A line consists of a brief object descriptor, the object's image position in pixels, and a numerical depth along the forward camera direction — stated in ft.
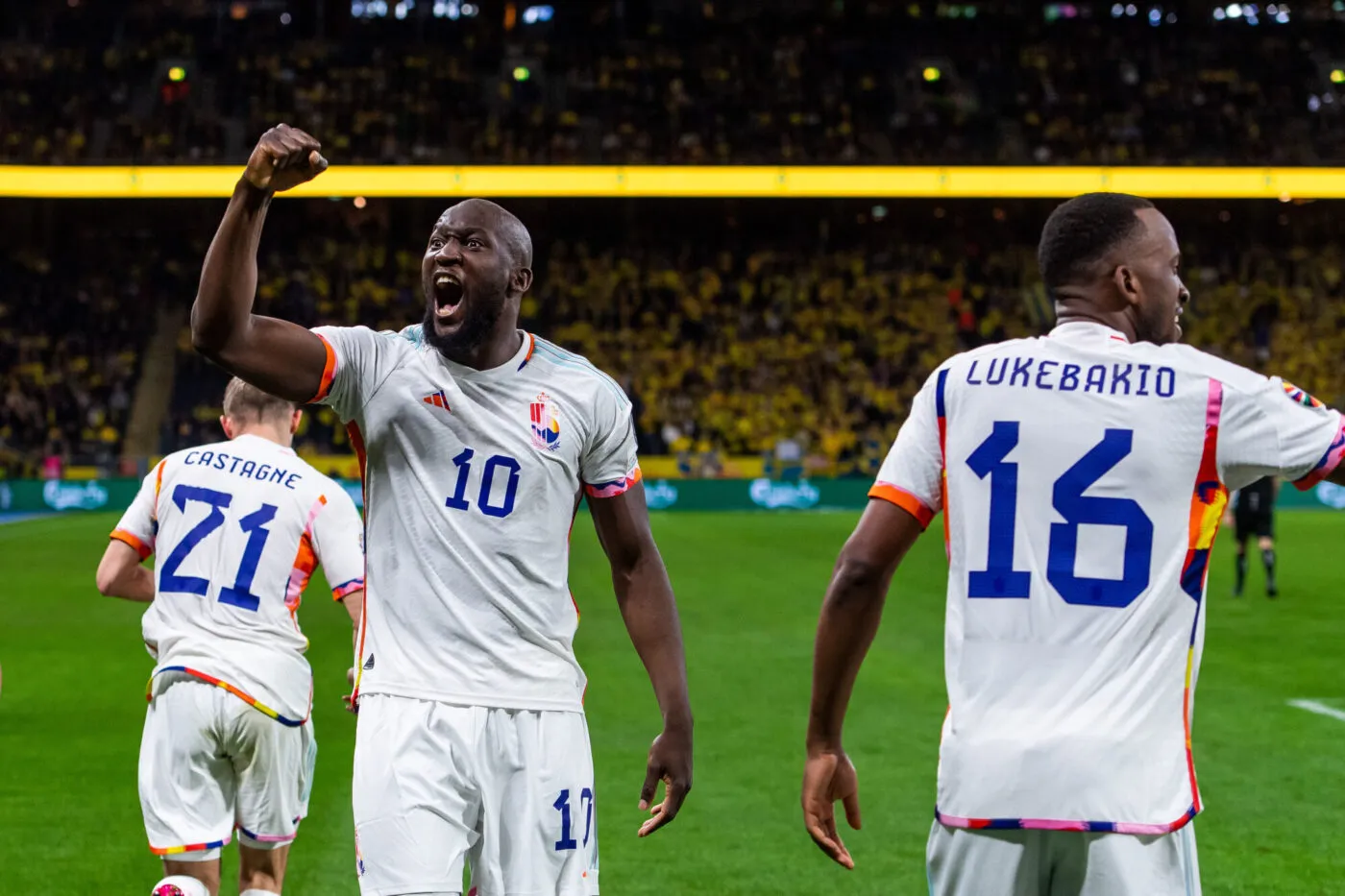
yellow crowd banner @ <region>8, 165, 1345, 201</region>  116.16
